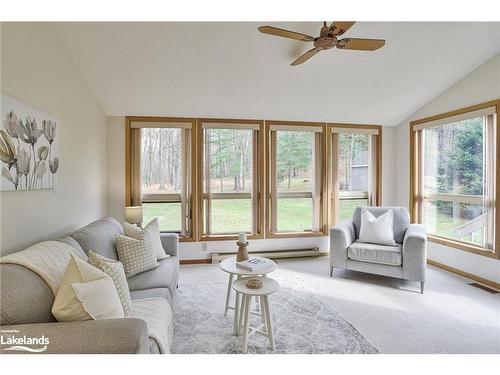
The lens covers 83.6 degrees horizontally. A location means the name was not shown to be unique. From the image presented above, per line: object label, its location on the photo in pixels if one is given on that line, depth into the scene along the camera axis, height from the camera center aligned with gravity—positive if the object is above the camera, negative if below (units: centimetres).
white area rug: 200 -116
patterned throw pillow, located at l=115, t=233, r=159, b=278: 238 -61
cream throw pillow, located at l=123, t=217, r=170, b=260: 270 -47
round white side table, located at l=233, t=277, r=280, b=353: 190 -82
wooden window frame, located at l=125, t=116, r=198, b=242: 389 +37
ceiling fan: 208 +115
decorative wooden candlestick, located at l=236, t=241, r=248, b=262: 243 -60
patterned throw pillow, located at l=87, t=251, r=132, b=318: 158 -52
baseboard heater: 407 -105
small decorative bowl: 198 -71
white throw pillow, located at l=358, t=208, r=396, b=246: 340 -56
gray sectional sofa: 119 -63
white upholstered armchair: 301 -78
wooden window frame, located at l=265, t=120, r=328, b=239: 425 -7
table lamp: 343 -37
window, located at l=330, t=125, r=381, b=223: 451 +25
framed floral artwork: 181 +28
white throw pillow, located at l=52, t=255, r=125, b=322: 134 -55
